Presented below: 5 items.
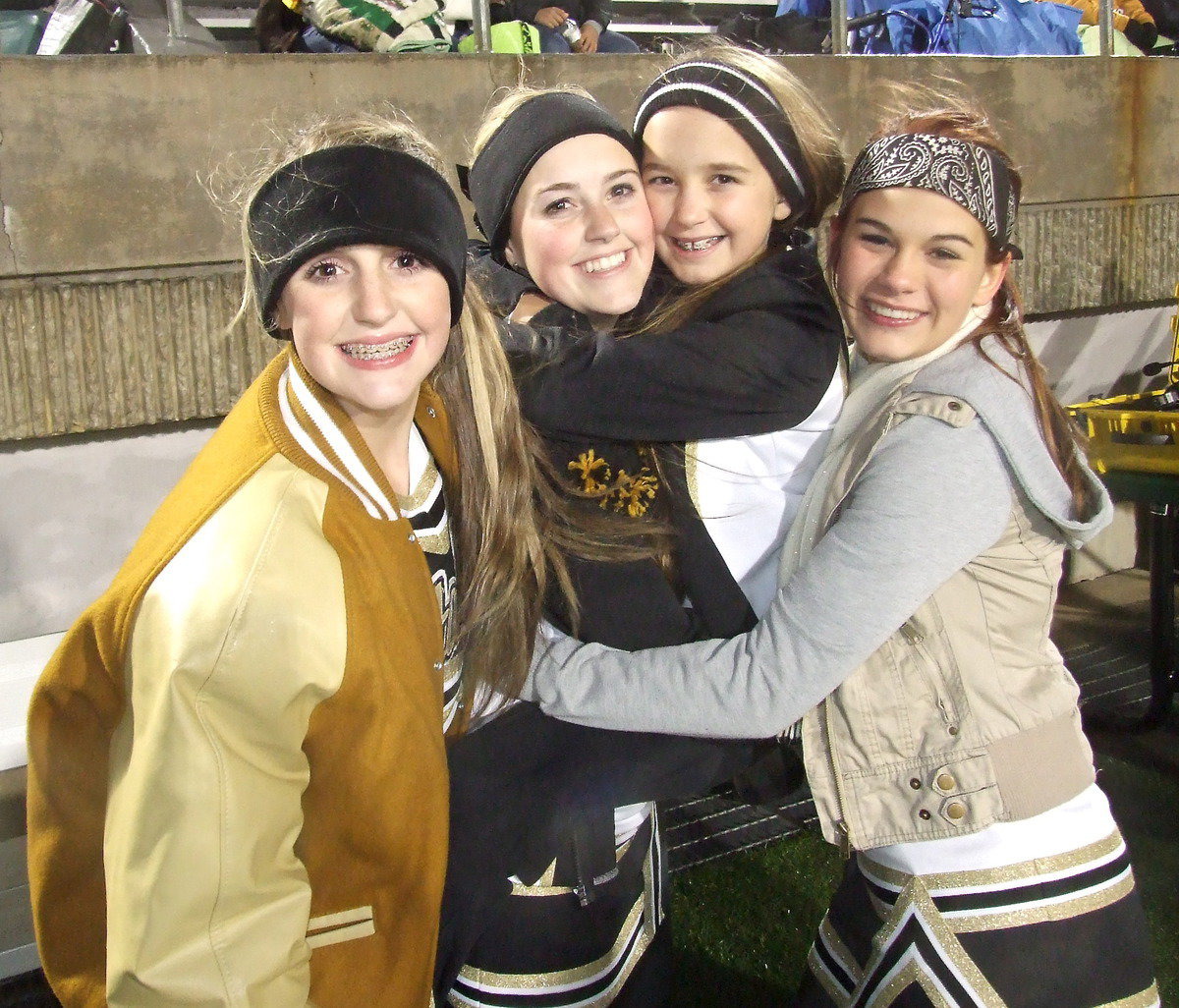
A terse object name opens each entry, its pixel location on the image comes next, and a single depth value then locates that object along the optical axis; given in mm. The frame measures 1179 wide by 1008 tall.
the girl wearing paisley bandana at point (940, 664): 1491
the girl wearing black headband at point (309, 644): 1240
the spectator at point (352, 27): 3844
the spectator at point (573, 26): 4488
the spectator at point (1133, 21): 5773
